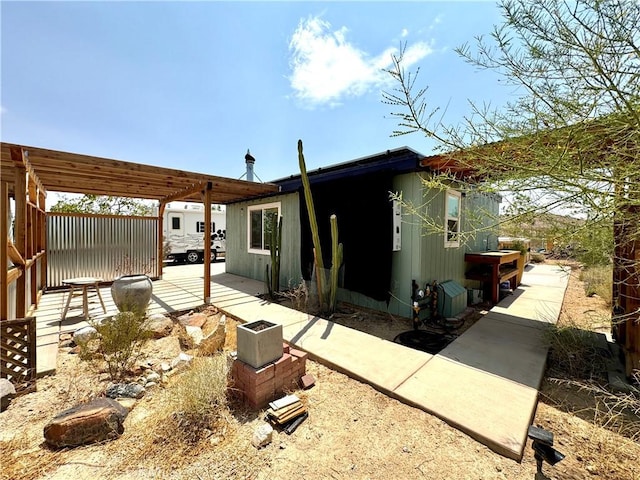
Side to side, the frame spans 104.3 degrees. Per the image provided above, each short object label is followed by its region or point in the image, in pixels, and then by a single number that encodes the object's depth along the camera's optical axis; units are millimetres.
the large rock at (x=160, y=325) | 3535
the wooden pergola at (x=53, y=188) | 3174
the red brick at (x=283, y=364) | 2193
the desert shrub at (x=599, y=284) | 4852
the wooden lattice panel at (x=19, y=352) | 2270
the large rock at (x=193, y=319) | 3832
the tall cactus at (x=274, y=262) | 5457
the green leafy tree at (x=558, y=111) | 1402
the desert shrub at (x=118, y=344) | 2467
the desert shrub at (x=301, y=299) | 4570
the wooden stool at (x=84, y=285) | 4003
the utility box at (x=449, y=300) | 4500
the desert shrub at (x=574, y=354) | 2662
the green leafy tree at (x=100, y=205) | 13555
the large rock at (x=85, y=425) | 1614
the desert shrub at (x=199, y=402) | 1776
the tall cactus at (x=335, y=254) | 4215
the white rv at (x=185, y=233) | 12555
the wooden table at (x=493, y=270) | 5391
